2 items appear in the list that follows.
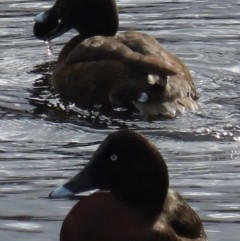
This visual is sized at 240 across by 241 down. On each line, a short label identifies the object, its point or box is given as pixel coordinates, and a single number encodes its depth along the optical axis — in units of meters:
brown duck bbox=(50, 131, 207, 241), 11.61
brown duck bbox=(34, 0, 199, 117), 17.53
